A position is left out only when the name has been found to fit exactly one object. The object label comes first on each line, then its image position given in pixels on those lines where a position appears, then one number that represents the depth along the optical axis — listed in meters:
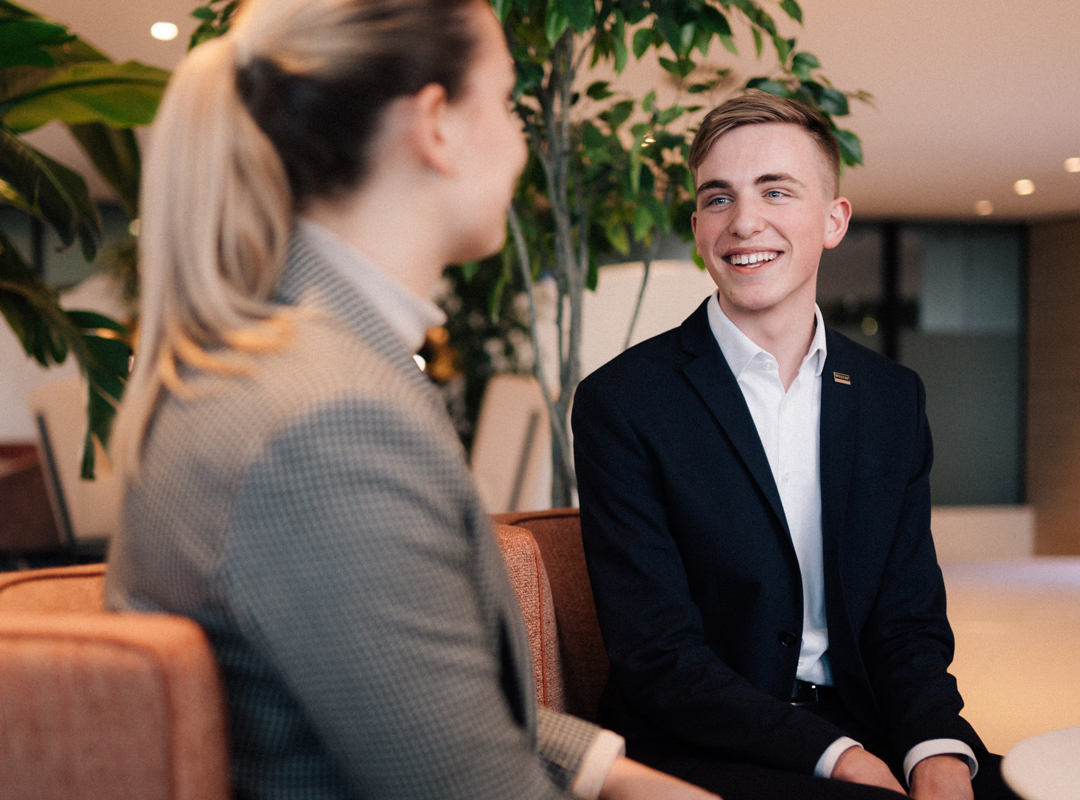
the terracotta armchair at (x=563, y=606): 1.39
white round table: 0.95
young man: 1.18
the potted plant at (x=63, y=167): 1.73
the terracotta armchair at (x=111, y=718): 0.64
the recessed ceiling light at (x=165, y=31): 4.51
